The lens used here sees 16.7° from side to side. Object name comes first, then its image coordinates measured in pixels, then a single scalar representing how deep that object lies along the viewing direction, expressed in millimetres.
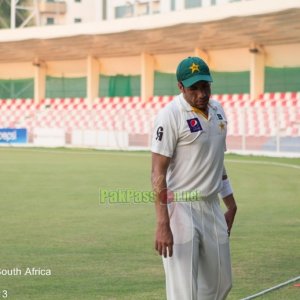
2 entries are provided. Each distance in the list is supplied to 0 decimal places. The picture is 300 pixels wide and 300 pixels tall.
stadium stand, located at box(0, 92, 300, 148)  36656
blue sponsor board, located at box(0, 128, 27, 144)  48344
